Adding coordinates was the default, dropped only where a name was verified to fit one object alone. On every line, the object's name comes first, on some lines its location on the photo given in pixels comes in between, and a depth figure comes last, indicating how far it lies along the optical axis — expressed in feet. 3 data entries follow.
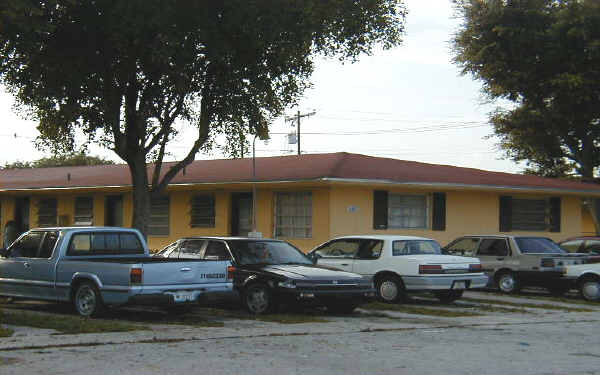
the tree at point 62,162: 245.86
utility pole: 162.71
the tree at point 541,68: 116.16
